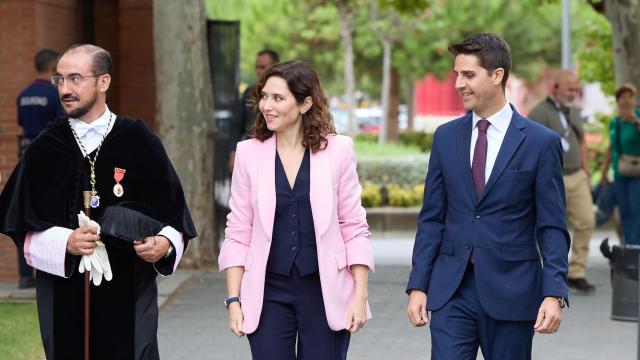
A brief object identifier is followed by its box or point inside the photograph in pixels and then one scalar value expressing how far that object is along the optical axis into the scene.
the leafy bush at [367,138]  38.04
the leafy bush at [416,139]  32.03
